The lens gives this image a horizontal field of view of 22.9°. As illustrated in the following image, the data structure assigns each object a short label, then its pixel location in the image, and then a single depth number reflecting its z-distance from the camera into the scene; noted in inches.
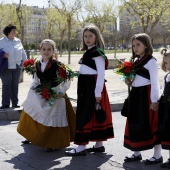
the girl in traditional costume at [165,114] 196.1
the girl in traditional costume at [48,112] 239.6
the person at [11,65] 362.6
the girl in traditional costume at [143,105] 204.5
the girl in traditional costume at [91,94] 221.6
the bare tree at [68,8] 1380.4
